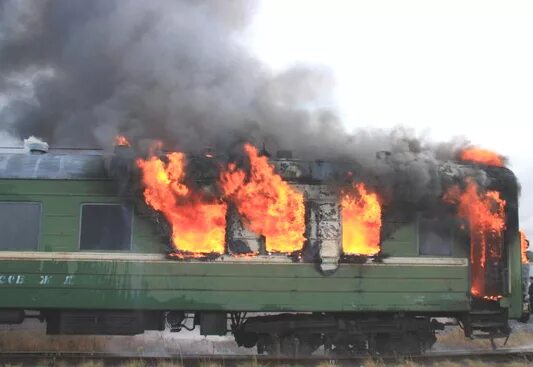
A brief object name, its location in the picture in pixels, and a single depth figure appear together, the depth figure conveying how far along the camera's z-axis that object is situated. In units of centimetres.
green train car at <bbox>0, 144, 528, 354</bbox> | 891
